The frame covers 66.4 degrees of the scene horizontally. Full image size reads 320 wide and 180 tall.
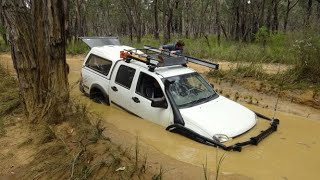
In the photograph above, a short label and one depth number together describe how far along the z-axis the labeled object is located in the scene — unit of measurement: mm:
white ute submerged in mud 4470
